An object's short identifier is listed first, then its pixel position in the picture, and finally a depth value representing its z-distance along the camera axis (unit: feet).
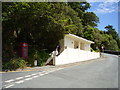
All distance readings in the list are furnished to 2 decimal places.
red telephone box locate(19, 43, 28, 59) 45.38
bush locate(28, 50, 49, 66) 45.95
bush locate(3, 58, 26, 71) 39.24
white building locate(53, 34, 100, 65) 55.88
